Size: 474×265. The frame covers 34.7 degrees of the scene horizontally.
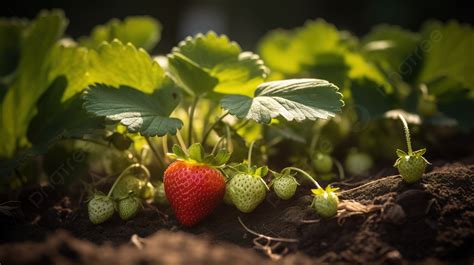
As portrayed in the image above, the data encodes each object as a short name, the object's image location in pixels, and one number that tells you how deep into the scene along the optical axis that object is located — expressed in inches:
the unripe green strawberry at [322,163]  17.9
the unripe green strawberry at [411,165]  14.9
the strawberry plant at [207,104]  15.5
